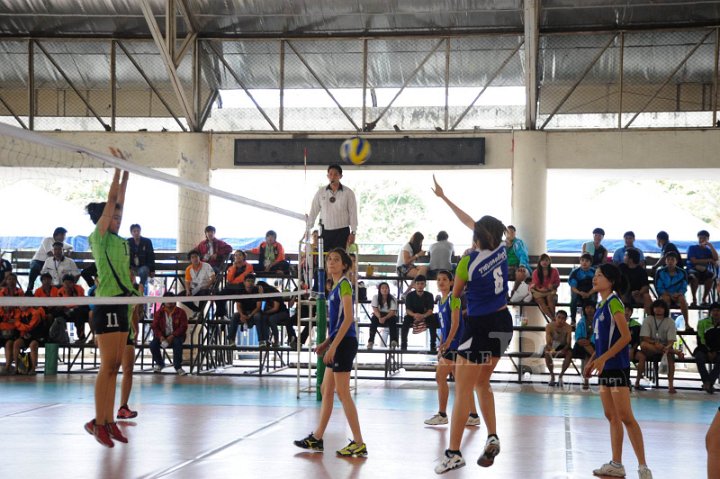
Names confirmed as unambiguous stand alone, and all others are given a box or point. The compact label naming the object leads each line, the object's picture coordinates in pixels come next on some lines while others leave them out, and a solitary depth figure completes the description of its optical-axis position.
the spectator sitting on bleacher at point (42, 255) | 13.28
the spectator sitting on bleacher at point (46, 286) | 13.08
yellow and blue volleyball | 13.52
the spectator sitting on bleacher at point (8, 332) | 13.46
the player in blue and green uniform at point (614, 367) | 5.75
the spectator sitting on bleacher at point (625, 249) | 13.85
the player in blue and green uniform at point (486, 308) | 5.64
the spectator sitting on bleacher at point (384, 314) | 13.39
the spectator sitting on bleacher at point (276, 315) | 13.48
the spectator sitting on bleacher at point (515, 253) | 14.25
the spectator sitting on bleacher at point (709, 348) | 12.29
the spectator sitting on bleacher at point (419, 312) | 13.13
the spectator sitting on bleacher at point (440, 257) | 14.19
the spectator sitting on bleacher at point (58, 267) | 13.77
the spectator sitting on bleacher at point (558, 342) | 12.80
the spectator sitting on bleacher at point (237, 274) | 13.55
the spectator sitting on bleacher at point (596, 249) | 14.08
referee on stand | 10.29
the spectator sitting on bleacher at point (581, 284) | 13.18
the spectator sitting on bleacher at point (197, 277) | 13.64
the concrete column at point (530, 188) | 15.56
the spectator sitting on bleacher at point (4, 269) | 13.11
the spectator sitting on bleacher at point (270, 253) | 14.30
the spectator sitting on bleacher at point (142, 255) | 13.32
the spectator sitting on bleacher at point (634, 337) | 12.54
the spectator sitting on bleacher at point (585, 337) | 12.48
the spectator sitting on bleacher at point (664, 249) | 13.53
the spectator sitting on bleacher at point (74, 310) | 13.07
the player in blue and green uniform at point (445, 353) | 8.34
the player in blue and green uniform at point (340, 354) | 6.37
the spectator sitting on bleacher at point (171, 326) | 13.54
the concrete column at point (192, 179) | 16.42
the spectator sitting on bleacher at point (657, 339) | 12.45
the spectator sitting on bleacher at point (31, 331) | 13.42
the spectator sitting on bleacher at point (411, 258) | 14.22
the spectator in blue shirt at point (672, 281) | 13.25
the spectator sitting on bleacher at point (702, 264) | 13.80
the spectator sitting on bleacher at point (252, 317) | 13.48
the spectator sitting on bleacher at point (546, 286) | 13.44
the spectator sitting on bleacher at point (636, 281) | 13.04
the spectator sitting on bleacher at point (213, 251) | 14.27
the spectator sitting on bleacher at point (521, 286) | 13.77
